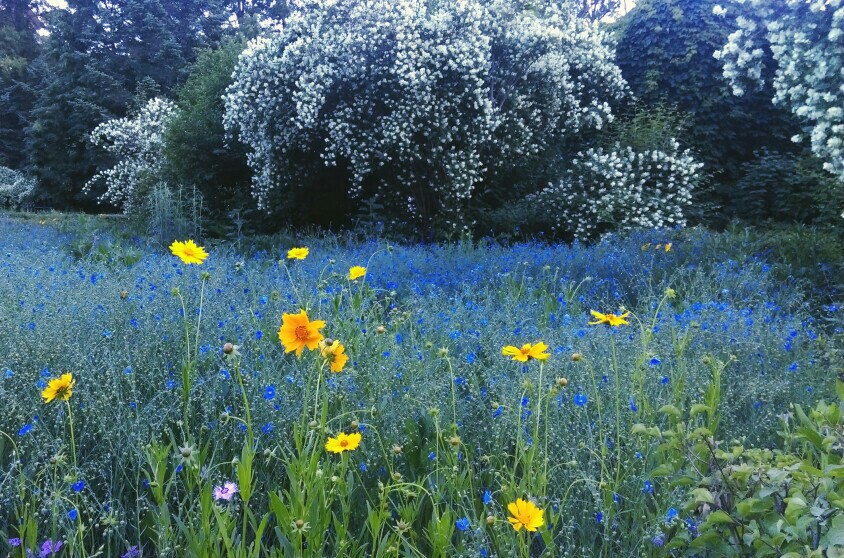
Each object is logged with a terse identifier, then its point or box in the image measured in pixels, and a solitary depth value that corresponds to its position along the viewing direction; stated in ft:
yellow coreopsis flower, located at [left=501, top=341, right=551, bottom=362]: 4.77
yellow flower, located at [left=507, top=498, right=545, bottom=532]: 3.91
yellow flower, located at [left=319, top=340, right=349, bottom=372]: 4.49
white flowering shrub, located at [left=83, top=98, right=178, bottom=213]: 42.04
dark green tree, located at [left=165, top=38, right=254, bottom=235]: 31.40
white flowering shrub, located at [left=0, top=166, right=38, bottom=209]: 63.77
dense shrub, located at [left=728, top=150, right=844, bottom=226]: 30.12
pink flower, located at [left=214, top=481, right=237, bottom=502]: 4.65
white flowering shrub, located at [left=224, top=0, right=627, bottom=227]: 24.40
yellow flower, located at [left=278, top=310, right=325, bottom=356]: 4.65
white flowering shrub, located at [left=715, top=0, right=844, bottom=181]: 16.35
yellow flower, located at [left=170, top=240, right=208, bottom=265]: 6.22
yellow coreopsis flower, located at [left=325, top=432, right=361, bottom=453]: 4.41
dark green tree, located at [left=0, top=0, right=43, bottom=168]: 79.20
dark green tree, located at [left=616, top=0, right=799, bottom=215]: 33.37
